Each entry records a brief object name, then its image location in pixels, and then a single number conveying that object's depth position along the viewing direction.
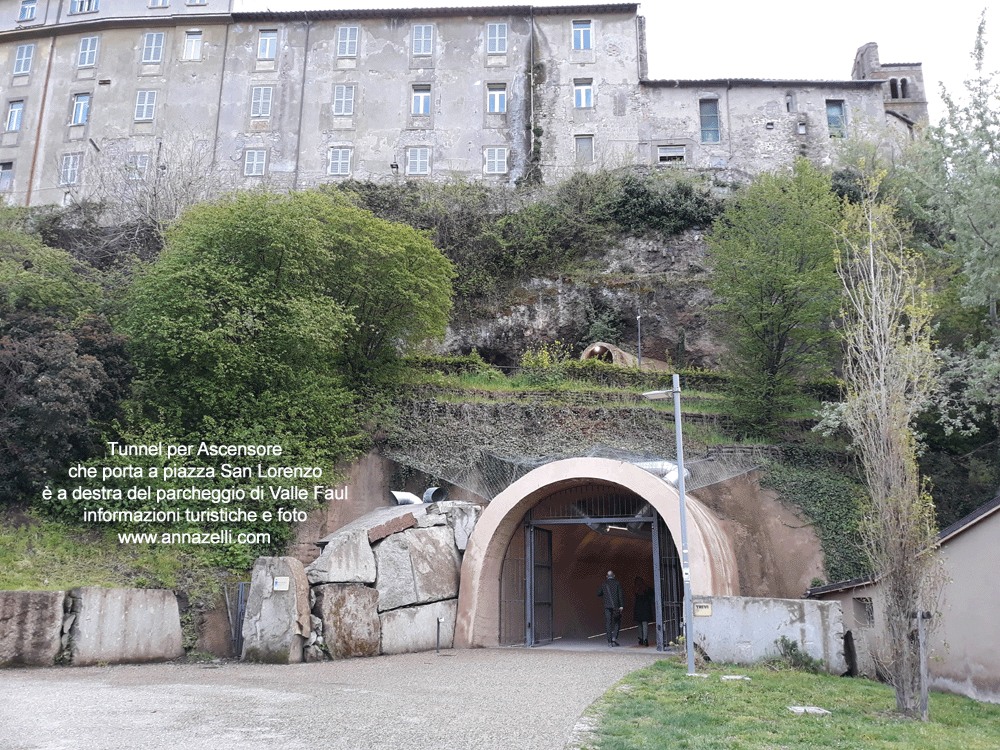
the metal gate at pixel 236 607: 13.85
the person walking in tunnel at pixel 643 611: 17.02
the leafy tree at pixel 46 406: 15.62
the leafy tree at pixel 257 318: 17.28
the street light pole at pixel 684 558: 11.48
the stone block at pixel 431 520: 15.66
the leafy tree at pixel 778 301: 21.94
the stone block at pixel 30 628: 11.27
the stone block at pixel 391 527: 14.53
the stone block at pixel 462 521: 16.19
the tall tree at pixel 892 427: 8.94
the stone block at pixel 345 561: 13.48
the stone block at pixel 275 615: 12.50
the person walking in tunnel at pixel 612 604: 16.50
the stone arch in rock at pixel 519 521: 14.31
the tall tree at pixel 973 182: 17.22
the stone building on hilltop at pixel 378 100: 33.75
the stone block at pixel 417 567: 14.28
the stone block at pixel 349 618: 13.16
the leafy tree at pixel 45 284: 17.73
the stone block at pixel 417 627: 14.04
